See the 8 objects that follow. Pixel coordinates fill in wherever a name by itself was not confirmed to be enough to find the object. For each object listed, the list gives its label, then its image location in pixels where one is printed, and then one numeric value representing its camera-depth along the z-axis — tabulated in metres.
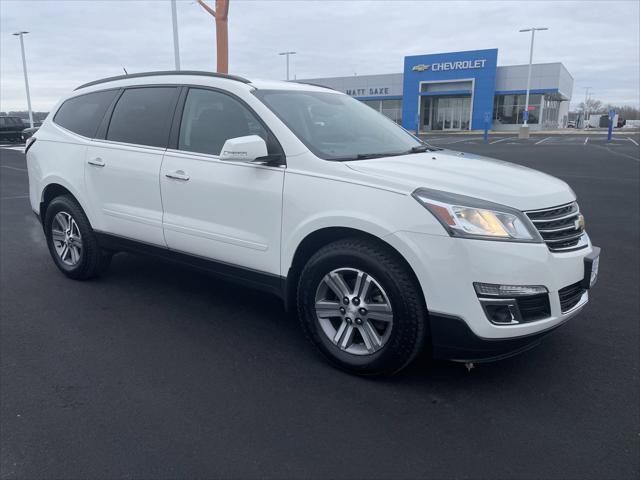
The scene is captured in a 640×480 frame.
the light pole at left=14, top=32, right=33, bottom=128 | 43.59
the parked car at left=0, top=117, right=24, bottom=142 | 31.34
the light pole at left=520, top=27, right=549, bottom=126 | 45.22
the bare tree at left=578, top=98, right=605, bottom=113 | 132.05
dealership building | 53.62
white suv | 2.94
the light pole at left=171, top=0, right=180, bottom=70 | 22.22
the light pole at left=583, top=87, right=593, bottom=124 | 101.07
